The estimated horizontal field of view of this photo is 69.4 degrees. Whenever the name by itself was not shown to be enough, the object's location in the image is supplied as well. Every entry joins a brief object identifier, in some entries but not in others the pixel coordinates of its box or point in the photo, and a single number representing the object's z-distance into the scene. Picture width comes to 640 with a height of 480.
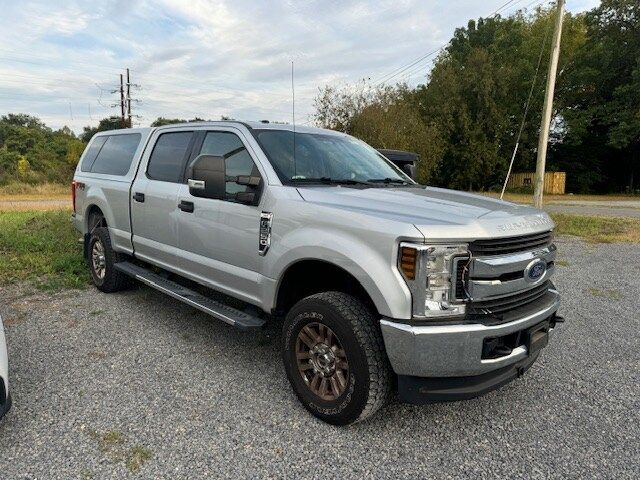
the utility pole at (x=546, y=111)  11.99
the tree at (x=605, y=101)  31.52
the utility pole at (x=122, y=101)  41.84
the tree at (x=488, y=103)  32.06
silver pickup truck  2.41
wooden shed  33.00
